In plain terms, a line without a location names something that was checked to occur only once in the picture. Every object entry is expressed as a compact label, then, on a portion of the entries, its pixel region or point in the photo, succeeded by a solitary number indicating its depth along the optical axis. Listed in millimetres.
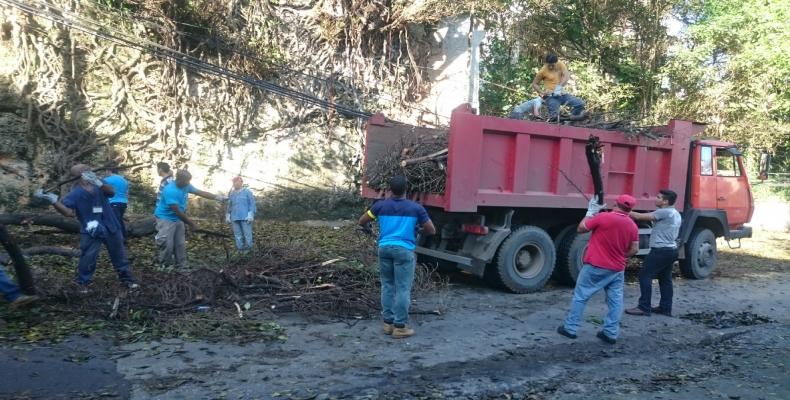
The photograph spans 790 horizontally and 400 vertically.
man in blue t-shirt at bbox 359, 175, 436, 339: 5719
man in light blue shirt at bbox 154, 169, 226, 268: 7816
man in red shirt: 6055
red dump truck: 7672
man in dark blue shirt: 6480
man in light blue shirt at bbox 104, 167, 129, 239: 8420
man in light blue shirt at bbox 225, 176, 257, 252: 9602
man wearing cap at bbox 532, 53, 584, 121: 9141
